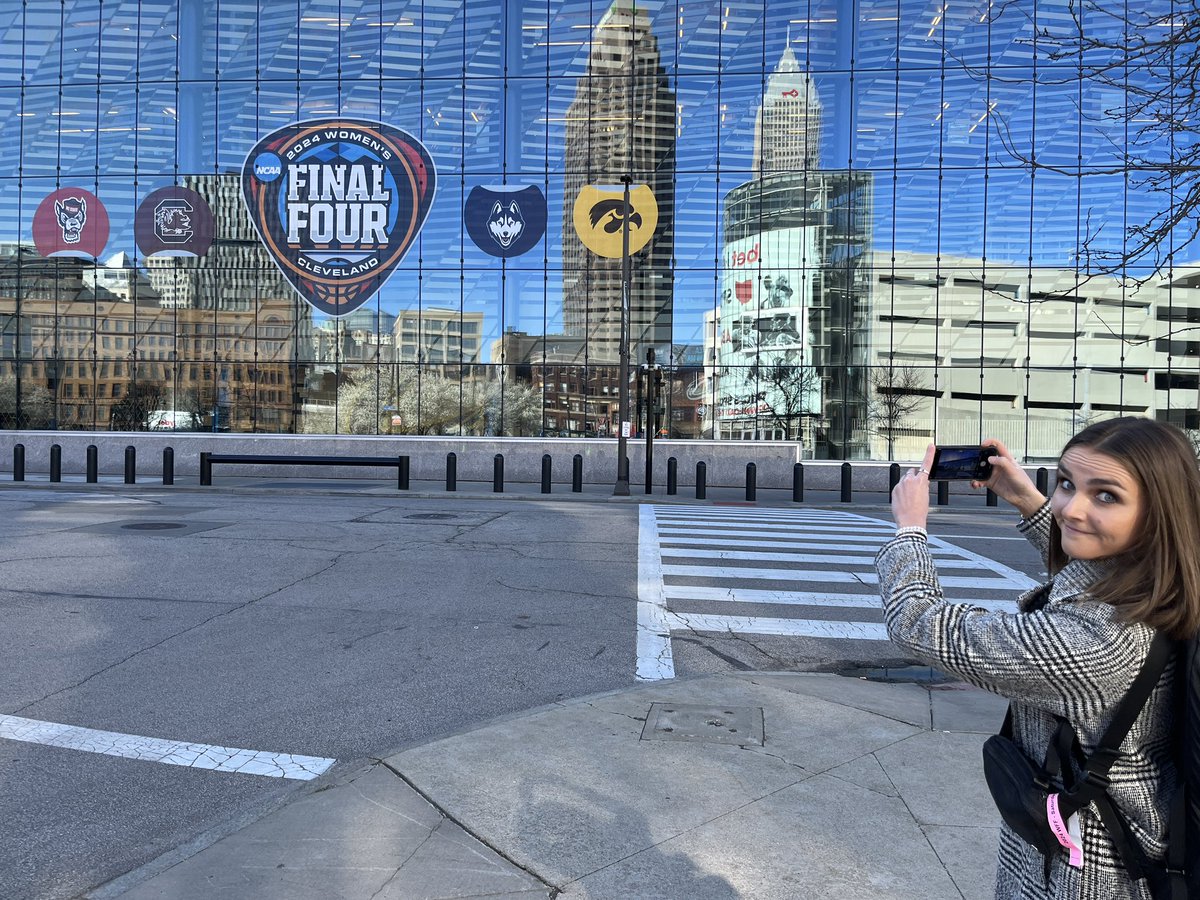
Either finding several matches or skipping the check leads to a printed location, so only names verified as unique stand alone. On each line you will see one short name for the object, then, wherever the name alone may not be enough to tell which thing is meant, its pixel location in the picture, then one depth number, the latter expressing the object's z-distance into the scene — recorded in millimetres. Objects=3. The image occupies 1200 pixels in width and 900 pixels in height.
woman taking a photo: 1805
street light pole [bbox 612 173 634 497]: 22578
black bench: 22531
